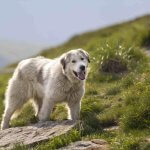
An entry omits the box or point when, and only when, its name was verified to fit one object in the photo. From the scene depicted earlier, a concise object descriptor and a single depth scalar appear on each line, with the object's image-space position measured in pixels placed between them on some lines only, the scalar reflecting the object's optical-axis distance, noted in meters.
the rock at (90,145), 10.13
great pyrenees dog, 13.12
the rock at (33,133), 11.49
